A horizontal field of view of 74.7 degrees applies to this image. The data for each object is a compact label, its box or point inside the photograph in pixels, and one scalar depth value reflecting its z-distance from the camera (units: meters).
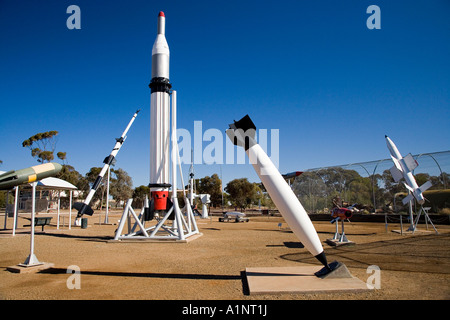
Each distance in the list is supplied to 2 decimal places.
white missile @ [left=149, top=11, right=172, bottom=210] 13.99
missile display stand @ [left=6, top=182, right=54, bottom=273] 7.67
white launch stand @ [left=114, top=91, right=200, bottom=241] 13.28
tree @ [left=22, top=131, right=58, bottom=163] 51.38
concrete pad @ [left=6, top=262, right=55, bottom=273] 7.62
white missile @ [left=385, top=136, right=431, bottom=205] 15.77
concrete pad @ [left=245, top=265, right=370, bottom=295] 5.52
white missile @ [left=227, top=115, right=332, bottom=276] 6.36
